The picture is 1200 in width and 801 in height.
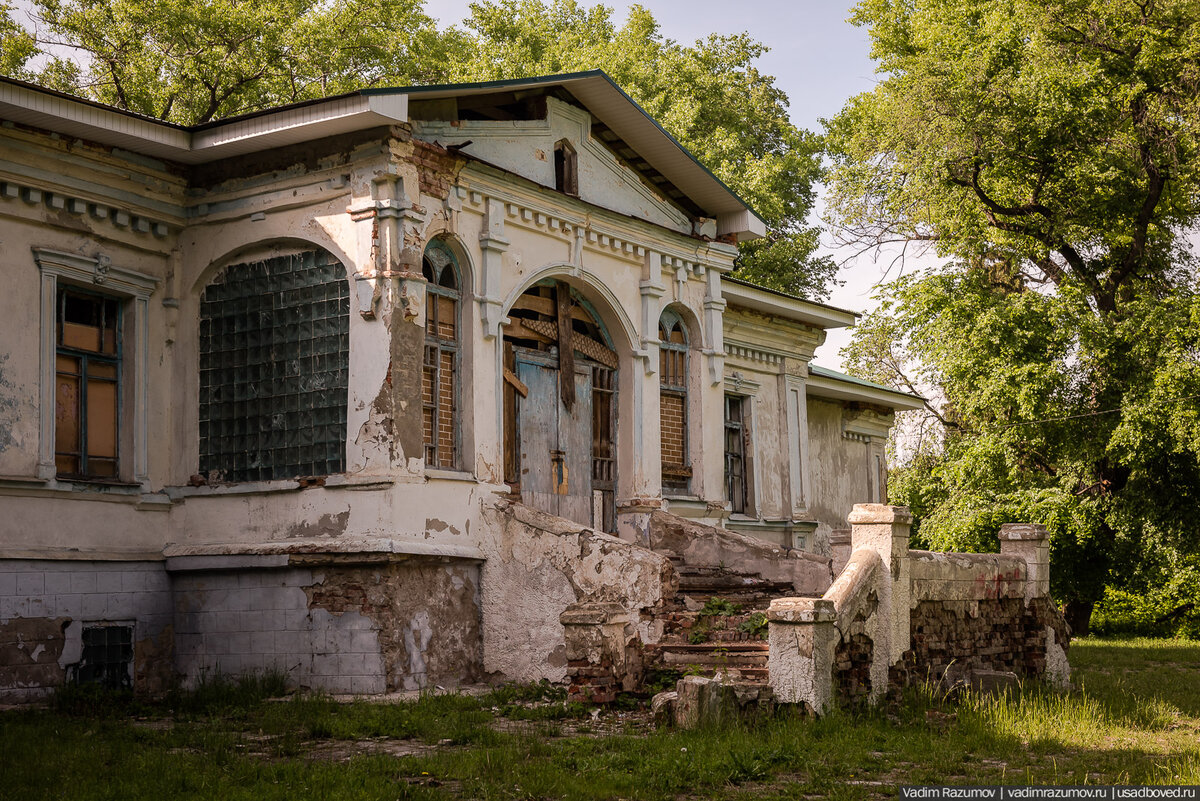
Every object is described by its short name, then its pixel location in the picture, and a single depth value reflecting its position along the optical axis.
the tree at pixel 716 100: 31.64
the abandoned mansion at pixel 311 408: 12.59
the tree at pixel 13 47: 23.97
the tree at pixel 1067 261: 21.30
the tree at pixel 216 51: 25.38
